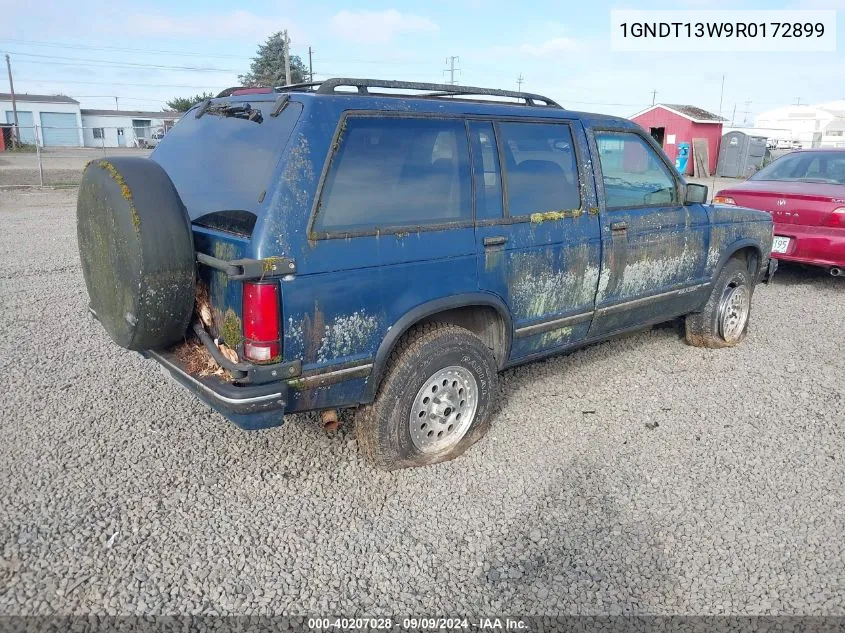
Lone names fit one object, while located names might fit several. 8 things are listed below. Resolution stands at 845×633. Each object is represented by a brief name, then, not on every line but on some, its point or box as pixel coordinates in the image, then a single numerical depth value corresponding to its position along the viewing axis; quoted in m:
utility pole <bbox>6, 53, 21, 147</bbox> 41.26
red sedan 7.02
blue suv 2.79
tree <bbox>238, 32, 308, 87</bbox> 51.21
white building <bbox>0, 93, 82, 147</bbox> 50.47
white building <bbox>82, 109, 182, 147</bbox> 52.63
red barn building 29.73
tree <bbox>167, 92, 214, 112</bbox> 66.88
